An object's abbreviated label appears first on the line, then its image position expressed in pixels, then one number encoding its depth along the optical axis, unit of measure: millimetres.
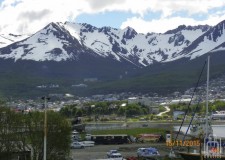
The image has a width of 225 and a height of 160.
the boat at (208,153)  60719
